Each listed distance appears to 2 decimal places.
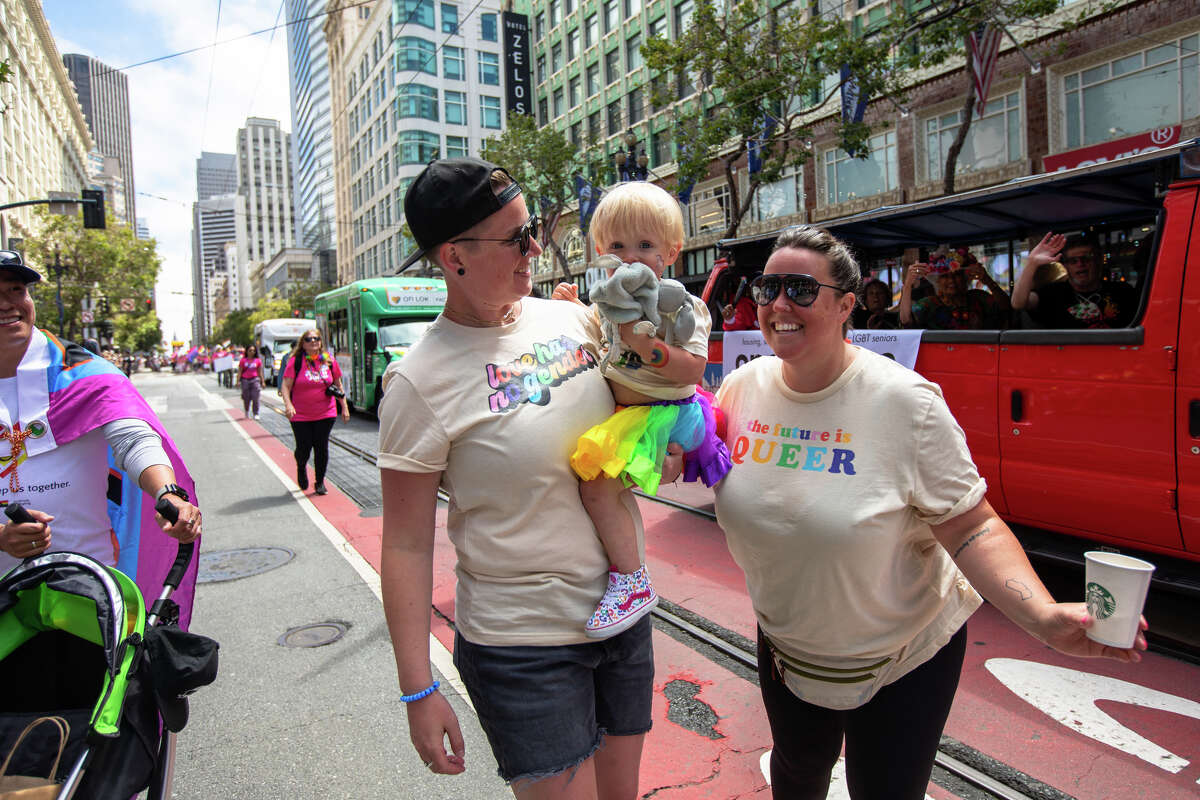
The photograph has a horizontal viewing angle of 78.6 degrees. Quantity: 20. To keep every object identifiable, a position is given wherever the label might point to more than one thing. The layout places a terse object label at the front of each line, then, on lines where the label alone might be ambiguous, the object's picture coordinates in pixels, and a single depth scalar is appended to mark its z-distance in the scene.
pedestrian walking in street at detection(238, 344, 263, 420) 17.67
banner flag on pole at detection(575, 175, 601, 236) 21.33
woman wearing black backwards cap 1.68
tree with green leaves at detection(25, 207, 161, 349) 35.19
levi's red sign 15.60
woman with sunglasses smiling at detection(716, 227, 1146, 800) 1.84
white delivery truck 36.53
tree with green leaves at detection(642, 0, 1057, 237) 15.77
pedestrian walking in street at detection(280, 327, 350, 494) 8.64
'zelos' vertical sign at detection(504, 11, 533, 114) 39.91
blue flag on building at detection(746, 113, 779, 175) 17.83
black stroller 1.95
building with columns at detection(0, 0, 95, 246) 41.09
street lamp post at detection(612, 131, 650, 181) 18.07
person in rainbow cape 2.45
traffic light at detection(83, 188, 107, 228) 22.09
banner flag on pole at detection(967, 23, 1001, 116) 14.07
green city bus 15.55
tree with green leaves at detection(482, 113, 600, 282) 28.09
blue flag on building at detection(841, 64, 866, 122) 16.31
